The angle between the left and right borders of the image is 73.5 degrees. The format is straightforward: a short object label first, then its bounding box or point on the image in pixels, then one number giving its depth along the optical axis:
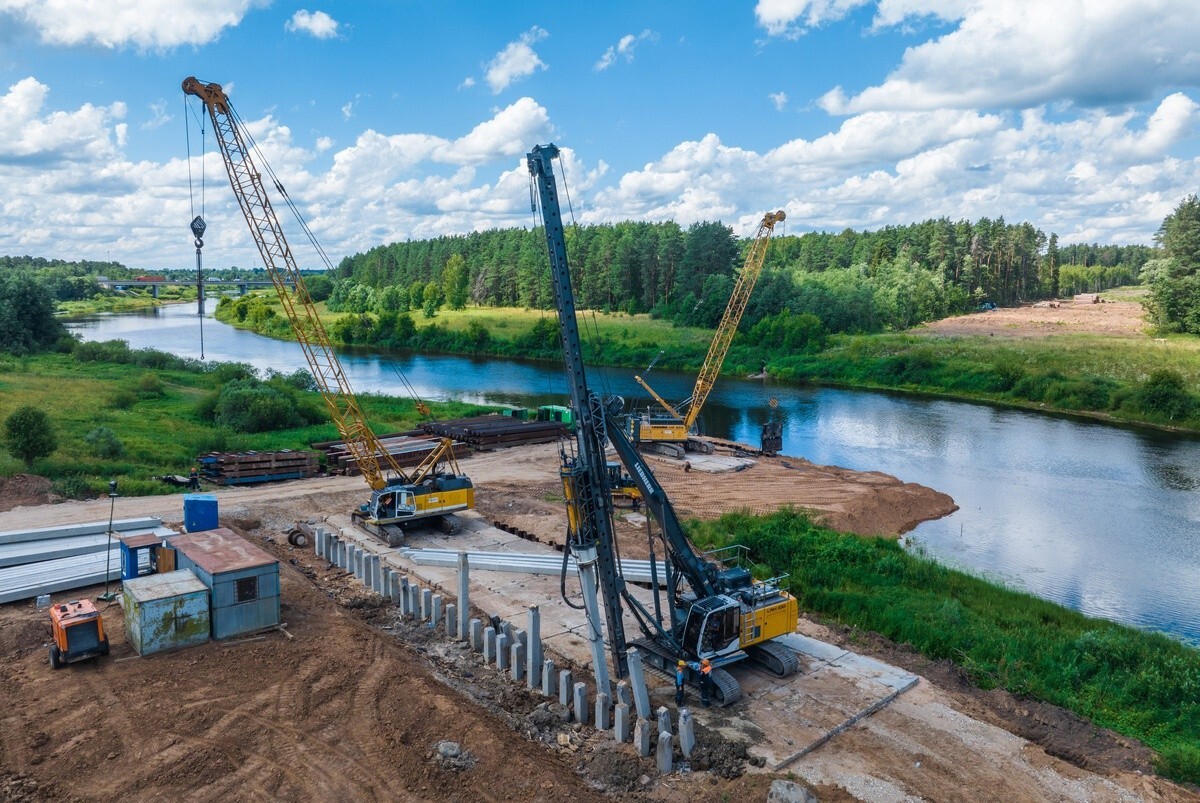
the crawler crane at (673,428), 42.31
